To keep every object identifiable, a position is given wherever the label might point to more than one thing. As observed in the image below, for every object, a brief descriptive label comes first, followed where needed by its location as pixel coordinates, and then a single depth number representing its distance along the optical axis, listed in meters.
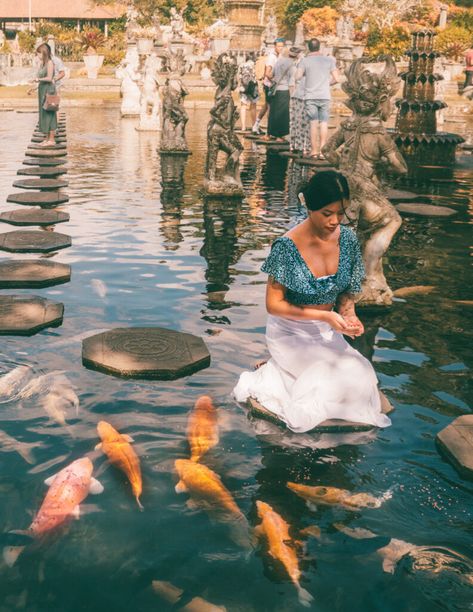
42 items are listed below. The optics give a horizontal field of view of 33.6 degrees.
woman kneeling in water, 4.46
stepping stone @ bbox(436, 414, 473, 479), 4.17
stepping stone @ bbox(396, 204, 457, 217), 11.06
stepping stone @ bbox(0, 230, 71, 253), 8.61
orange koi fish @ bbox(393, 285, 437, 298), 7.31
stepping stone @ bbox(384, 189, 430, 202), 12.25
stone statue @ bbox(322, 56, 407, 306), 6.43
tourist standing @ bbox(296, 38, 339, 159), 14.89
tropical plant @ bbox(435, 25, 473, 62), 45.39
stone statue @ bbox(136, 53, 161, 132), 21.67
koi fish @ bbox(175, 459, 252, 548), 3.64
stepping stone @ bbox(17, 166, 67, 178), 13.88
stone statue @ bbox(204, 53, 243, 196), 11.48
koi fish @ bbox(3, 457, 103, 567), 3.53
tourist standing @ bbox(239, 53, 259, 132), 19.92
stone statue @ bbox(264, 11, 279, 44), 47.20
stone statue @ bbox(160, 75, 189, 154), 16.17
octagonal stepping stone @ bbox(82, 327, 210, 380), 5.39
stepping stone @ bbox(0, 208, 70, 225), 9.97
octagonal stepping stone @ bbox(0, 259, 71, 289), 7.36
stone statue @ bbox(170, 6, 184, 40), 40.53
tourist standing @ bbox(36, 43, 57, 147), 15.95
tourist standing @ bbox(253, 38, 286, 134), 18.88
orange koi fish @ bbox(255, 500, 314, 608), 3.24
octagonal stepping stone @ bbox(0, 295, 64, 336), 6.08
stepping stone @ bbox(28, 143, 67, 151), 16.93
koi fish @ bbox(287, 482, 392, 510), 3.83
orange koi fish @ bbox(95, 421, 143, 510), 4.01
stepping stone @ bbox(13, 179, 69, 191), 12.43
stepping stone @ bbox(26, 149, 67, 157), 16.11
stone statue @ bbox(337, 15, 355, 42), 50.30
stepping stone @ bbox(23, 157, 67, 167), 14.97
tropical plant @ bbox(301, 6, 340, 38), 69.75
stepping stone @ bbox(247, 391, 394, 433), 4.54
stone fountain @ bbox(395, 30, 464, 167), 18.60
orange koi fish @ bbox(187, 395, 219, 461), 4.35
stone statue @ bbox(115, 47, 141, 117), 25.92
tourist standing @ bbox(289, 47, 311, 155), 16.17
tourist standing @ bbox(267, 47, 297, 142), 18.05
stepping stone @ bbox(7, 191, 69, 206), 11.34
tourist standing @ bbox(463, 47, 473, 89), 27.98
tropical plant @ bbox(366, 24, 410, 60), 45.34
